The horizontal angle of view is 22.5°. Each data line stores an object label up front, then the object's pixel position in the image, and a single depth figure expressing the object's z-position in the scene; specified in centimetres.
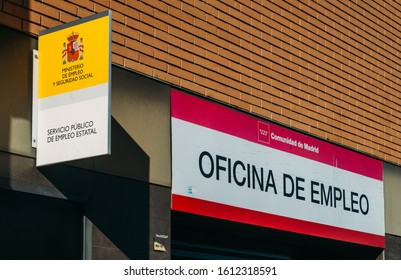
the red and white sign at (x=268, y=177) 1043
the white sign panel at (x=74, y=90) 838
